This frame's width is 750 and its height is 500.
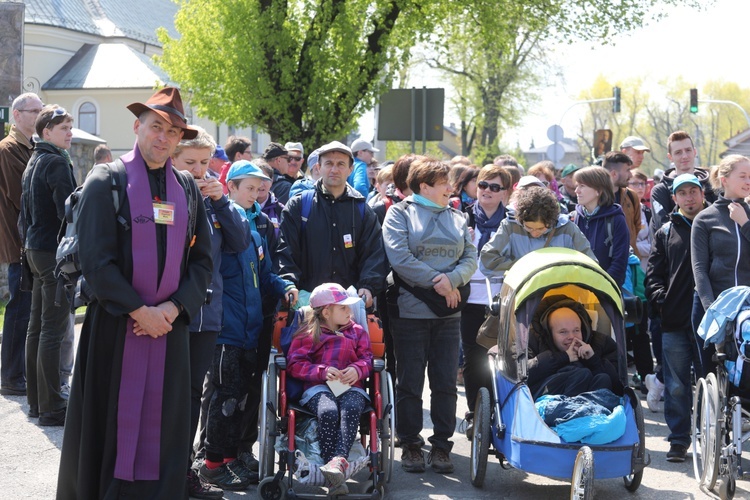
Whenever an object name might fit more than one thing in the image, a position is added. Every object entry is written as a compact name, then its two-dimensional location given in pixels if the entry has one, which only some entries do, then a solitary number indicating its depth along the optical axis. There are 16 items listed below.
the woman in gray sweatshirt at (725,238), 7.23
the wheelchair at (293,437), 6.09
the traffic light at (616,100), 46.83
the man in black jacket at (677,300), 7.77
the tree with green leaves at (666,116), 92.75
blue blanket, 6.16
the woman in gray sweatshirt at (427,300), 7.35
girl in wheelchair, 6.22
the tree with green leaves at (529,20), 23.06
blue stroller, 6.14
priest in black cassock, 5.20
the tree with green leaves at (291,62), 19.42
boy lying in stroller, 6.62
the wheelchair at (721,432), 6.40
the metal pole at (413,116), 15.35
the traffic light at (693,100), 39.75
